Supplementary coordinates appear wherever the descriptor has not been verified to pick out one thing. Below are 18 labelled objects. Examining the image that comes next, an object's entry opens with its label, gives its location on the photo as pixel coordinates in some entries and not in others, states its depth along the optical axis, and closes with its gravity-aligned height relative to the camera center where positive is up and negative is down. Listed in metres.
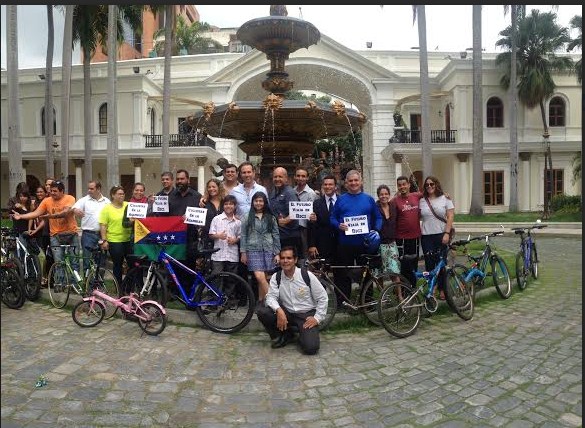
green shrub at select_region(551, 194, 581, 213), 24.76 -0.02
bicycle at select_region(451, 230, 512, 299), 7.33 -0.97
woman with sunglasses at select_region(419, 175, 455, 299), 7.40 -0.17
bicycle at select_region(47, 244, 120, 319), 7.16 -1.04
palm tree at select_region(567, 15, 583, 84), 29.34 +9.41
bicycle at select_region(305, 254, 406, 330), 6.48 -1.00
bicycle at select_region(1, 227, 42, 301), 7.96 -0.85
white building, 32.06 +5.16
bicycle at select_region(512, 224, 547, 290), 8.77 -1.01
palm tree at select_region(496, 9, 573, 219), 30.66 +8.83
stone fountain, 8.59 +1.51
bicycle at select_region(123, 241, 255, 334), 6.29 -1.09
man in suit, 6.83 -0.32
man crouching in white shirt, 5.73 -1.08
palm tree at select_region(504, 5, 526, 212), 27.81 +4.13
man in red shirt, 7.28 -0.25
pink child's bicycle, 6.20 -1.26
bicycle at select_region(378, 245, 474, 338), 6.16 -1.17
